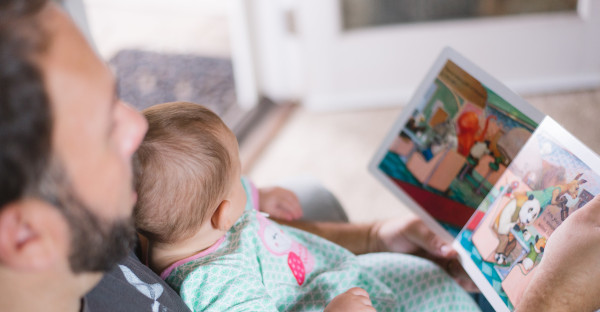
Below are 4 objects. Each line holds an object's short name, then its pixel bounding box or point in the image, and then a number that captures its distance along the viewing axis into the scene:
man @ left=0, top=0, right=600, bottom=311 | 0.51
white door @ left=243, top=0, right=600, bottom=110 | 2.34
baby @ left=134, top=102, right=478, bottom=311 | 0.86
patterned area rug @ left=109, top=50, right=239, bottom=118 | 2.60
